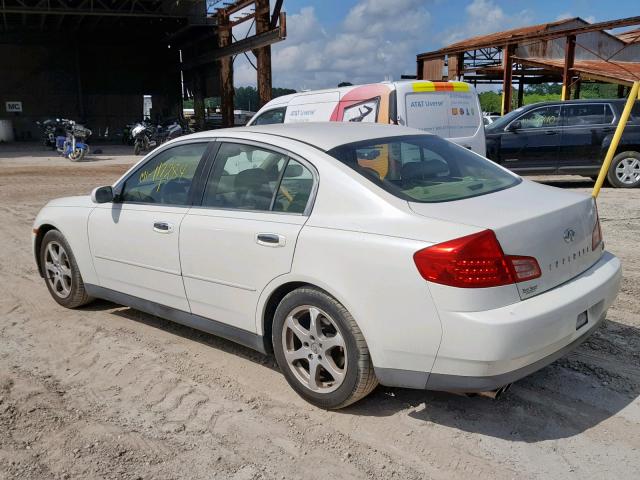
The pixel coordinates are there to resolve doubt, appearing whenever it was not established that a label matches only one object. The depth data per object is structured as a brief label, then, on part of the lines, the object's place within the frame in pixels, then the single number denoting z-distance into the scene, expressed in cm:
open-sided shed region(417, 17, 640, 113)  1894
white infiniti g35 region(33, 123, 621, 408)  283
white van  782
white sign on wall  3044
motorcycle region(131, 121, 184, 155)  2236
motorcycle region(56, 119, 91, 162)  1991
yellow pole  629
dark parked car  1108
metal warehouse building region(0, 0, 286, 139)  2775
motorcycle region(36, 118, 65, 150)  2409
